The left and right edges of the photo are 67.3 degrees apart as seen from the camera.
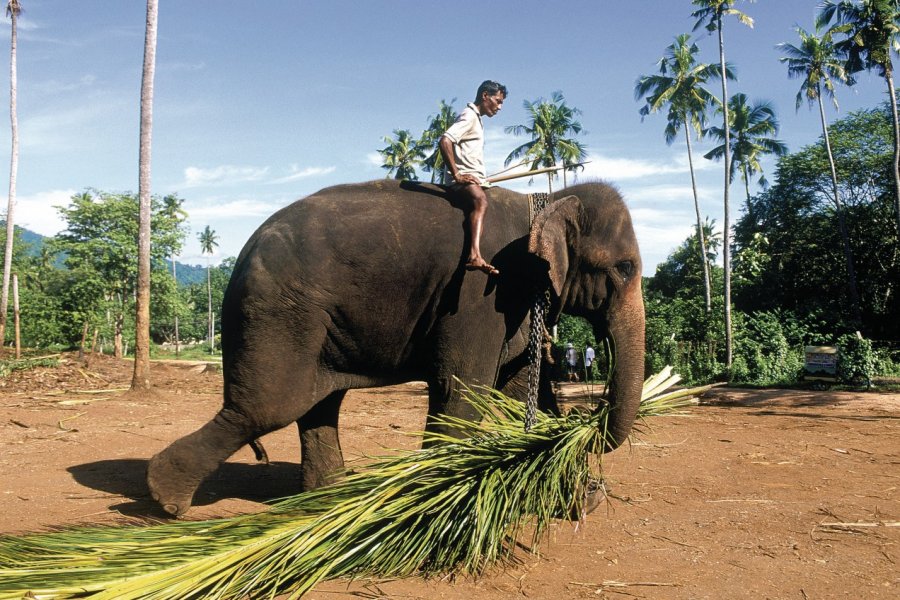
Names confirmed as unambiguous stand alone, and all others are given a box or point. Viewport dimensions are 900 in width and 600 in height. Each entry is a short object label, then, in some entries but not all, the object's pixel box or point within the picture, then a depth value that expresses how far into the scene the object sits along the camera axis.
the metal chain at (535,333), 3.95
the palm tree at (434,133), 36.72
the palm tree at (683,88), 31.33
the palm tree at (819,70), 28.92
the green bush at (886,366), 18.90
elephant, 4.52
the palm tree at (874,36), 21.56
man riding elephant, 4.77
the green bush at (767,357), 19.67
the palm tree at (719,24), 26.27
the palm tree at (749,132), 35.56
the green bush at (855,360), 16.08
